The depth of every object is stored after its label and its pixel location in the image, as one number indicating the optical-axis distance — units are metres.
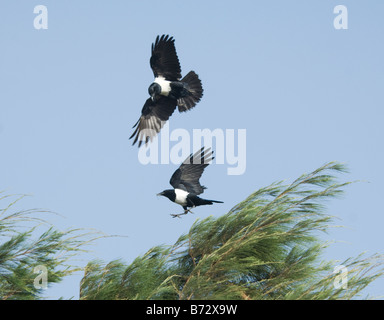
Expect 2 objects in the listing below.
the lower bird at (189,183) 13.23
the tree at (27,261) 9.13
